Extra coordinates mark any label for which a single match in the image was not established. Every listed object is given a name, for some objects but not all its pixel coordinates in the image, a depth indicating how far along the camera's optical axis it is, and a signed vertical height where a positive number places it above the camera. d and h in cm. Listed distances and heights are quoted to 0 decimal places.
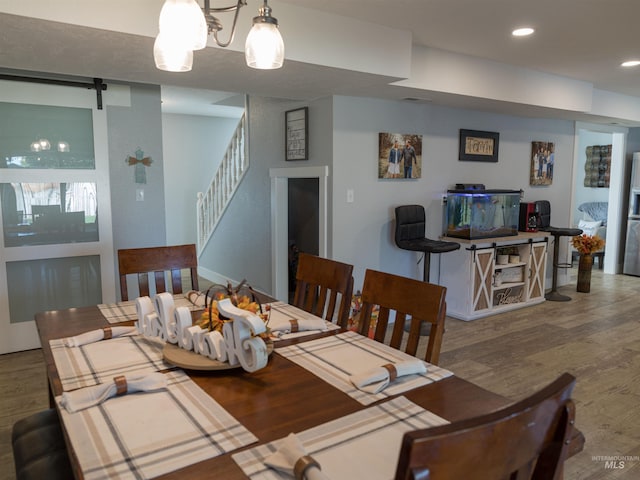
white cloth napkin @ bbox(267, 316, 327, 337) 171 -52
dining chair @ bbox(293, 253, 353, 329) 201 -43
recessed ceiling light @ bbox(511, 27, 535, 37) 309 +105
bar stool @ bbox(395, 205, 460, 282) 400 -43
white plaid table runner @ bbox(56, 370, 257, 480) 95 -56
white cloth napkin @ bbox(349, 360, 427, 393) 129 -53
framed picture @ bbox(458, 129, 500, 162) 469 +44
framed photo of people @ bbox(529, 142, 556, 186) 538 +29
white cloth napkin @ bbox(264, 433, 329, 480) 88 -54
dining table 98 -55
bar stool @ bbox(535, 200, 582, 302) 521 -49
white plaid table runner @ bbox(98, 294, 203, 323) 192 -53
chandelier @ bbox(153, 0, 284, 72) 124 +42
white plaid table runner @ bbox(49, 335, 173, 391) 135 -54
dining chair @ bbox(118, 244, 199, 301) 235 -40
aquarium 441 -24
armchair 709 -51
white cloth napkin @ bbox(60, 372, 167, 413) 117 -53
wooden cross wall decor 385 +19
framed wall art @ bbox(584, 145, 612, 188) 765 +37
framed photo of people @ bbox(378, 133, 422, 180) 411 +29
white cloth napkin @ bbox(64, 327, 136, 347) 159 -52
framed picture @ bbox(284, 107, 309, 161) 411 +48
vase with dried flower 541 -76
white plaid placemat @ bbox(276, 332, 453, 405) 130 -54
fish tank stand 438 -85
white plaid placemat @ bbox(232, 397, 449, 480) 93 -56
